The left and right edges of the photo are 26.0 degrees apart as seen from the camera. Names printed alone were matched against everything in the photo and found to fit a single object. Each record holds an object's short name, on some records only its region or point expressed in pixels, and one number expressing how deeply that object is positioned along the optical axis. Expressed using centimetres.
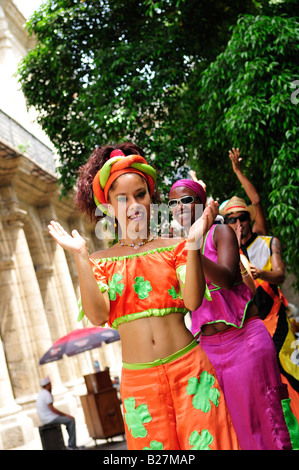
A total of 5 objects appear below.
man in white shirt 1108
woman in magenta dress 361
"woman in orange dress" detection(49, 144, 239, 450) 278
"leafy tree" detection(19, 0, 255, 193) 1191
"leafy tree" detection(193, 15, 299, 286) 901
